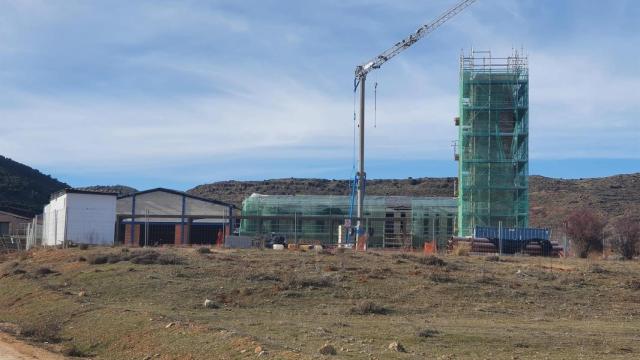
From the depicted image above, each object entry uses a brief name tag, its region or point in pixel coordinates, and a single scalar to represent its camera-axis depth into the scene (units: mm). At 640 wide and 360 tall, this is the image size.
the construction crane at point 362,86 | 68625
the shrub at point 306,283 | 26359
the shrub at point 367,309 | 22453
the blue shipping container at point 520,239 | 50125
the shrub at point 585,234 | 52938
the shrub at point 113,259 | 33906
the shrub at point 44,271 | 34006
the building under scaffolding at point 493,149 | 67500
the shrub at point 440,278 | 28138
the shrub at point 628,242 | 50219
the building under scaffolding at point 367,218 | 67312
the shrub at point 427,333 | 17562
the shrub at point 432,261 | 33403
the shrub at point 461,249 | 46047
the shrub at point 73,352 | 19328
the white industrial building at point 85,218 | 54531
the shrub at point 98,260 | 33969
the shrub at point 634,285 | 28456
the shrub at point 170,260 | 32688
